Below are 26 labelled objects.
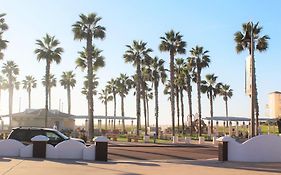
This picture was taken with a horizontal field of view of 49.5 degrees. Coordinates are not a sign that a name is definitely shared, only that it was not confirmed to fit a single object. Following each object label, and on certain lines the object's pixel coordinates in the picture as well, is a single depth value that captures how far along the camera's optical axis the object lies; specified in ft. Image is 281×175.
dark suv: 51.98
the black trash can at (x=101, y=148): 45.81
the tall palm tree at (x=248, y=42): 97.47
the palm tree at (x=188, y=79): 161.88
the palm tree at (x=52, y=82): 225.64
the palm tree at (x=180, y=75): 169.90
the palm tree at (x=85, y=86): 215.55
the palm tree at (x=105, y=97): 248.65
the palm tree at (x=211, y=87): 180.86
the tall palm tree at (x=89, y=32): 111.77
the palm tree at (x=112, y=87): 231.25
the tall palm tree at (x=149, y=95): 216.79
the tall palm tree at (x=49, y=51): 126.45
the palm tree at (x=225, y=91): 224.04
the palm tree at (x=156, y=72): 167.10
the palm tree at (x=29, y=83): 241.56
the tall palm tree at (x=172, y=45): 132.79
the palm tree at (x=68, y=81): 211.80
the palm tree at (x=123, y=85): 213.10
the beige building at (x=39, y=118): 146.20
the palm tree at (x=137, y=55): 143.60
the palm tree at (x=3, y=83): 215.97
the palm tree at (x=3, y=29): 108.13
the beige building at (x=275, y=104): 224.92
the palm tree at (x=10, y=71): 203.73
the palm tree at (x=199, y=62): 149.51
